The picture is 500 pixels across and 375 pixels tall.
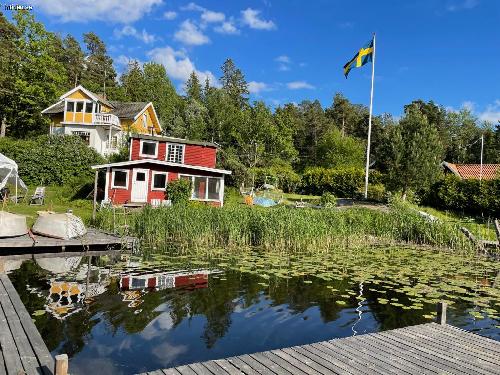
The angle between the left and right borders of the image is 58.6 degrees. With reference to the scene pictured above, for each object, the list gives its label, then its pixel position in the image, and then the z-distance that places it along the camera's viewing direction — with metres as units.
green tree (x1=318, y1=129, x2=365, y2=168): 53.16
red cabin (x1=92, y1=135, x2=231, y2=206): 28.84
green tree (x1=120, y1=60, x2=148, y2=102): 64.44
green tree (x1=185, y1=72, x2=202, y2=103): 70.54
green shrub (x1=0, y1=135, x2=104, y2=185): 33.78
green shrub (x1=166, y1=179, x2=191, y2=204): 28.39
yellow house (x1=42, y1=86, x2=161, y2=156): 41.97
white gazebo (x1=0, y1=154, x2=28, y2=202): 22.06
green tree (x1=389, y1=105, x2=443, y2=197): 30.33
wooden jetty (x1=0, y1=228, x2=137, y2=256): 13.42
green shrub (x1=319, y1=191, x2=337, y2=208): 29.38
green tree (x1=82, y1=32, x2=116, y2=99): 63.94
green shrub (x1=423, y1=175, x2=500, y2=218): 29.31
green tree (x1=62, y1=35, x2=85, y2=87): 62.22
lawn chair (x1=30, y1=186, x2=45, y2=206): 25.86
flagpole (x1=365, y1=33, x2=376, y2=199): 33.04
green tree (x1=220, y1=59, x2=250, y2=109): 70.38
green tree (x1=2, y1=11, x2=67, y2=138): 42.44
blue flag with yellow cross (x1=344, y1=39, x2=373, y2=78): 32.88
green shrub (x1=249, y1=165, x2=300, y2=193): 44.25
